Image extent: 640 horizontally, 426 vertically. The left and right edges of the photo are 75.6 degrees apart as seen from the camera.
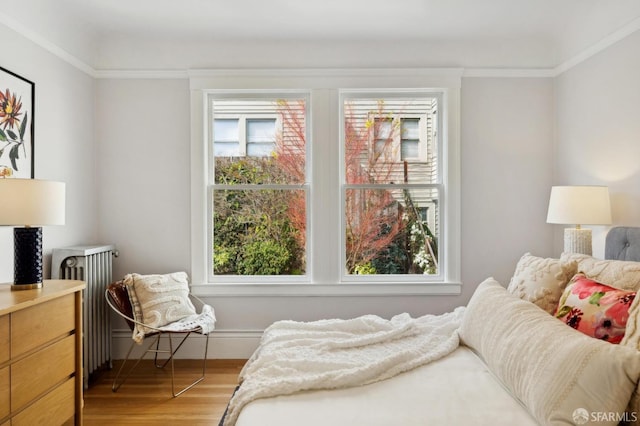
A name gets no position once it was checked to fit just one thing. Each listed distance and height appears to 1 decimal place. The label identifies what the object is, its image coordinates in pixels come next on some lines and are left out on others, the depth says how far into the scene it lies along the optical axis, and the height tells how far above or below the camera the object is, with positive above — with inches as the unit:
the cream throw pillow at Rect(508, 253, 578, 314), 77.4 -13.2
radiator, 116.1 -22.3
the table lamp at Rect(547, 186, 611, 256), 105.1 +1.0
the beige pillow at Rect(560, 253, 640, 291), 67.6 -10.2
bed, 49.4 -23.3
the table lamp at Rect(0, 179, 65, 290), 81.7 -0.2
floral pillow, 59.9 -14.7
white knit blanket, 65.5 -26.1
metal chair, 114.5 -28.7
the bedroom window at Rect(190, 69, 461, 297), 142.0 +9.3
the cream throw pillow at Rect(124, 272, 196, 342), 118.9 -25.6
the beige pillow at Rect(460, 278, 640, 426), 48.0 -19.9
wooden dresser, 71.6 -27.2
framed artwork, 98.9 +22.4
